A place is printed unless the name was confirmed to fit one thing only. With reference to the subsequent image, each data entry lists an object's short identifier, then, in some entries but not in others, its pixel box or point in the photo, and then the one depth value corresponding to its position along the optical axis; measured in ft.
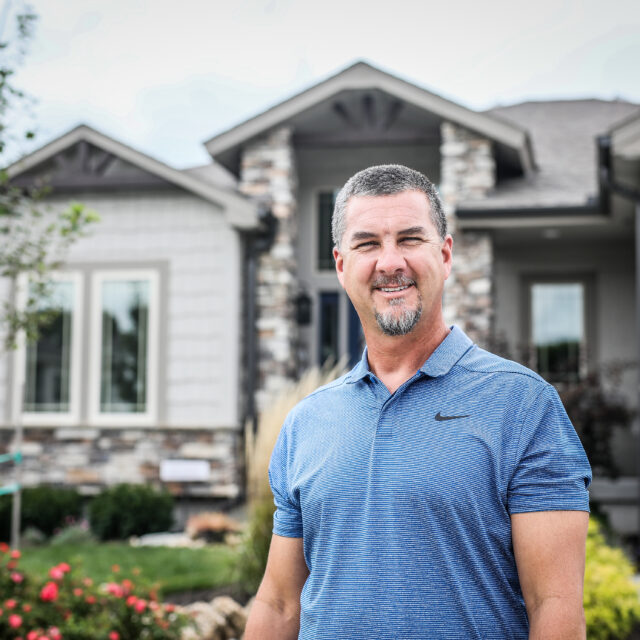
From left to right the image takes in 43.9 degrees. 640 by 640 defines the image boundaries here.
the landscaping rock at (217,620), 13.87
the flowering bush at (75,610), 11.71
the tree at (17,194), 11.81
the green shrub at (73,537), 24.03
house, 27.81
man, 4.58
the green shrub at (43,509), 25.44
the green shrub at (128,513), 24.90
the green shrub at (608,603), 12.59
